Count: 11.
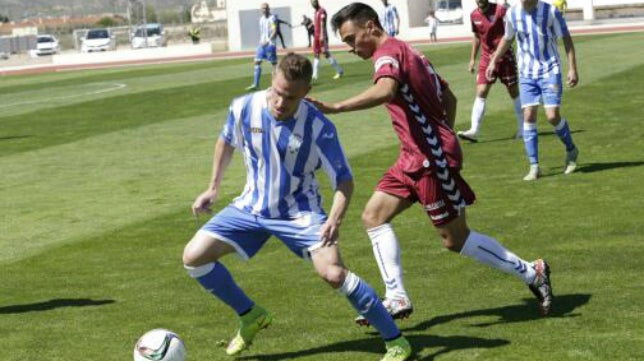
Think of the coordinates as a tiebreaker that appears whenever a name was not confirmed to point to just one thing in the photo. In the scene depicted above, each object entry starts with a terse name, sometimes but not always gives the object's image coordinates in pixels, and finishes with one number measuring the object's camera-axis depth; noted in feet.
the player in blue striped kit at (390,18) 130.21
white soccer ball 23.12
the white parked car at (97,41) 249.55
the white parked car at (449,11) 242.37
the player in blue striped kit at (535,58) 44.86
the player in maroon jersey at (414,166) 25.04
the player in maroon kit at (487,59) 55.01
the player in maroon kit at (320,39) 107.34
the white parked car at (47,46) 277.44
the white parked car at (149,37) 254.47
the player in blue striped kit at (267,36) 103.86
